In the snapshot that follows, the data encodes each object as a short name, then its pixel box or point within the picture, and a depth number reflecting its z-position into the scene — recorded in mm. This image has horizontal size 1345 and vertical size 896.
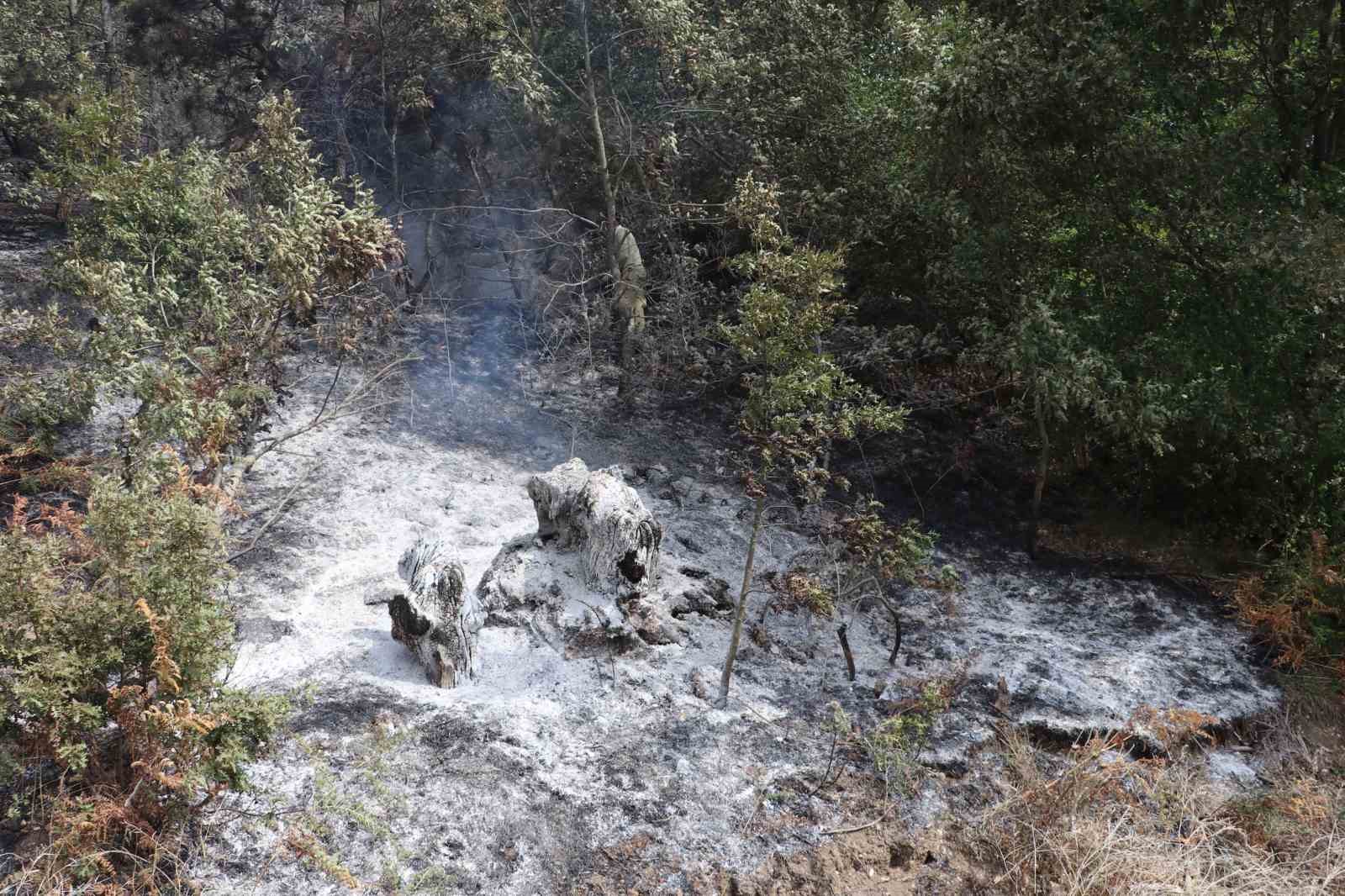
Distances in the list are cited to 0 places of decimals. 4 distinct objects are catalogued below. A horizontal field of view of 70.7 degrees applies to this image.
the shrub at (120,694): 3900
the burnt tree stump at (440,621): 5574
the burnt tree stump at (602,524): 6340
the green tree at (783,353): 5301
